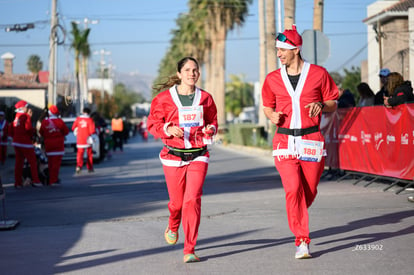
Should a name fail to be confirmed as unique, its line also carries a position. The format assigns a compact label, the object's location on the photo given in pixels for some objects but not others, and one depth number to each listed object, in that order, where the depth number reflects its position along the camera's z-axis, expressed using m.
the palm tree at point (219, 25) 56.59
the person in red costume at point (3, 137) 23.01
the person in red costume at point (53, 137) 17.00
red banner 12.48
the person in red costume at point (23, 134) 16.86
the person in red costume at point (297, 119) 7.08
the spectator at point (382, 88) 14.24
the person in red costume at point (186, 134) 7.10
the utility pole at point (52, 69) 36.56
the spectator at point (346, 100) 16.33
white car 26.74
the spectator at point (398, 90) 12.55
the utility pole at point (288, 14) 23.17
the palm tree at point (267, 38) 34.72
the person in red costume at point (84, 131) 20.95
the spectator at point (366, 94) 15.35
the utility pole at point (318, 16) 28.61
